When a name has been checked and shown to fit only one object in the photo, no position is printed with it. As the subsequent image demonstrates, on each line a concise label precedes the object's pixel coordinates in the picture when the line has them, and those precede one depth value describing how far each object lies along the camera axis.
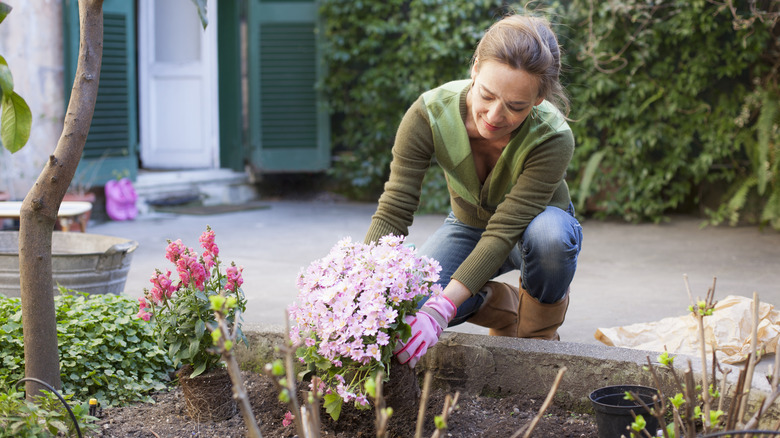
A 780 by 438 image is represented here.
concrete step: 7.14
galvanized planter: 2.80
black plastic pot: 1.74
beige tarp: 2.51
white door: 7.99
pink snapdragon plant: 1.99
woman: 2.06
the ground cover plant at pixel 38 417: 1.64
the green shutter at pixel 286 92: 7.72
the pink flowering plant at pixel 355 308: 1.76
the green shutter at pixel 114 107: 6.28
